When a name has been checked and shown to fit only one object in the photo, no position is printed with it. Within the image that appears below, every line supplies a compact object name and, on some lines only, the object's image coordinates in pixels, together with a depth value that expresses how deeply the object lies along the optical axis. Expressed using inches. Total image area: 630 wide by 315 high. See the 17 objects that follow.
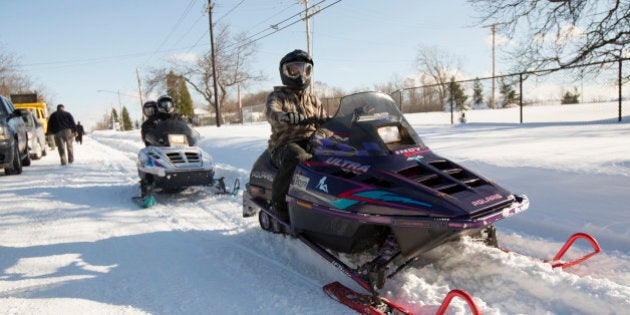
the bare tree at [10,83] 973.8
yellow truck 774.9
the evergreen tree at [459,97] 829.0
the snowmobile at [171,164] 255.6
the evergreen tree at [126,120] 3729.3
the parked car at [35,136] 470.6
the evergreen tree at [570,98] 860.6
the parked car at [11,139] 354.6
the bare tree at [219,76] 1462.8
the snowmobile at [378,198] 103.7
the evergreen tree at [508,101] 1074.1
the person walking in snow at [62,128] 443.2
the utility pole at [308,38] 914.7
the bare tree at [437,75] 2060.8
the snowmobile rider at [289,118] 150.9
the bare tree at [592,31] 269.3
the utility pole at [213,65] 992.9
